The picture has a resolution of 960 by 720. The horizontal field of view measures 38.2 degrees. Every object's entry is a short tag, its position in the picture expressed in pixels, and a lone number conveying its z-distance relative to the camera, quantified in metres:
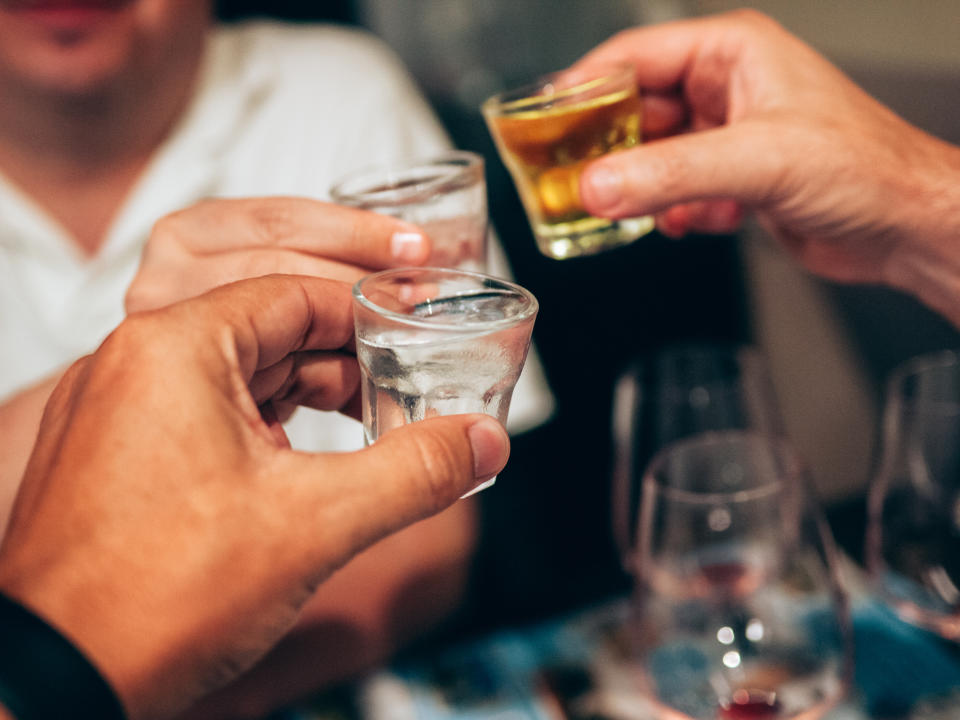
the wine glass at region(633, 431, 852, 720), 0.37
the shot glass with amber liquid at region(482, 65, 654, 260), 0.44
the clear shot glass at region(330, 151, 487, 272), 0.42
